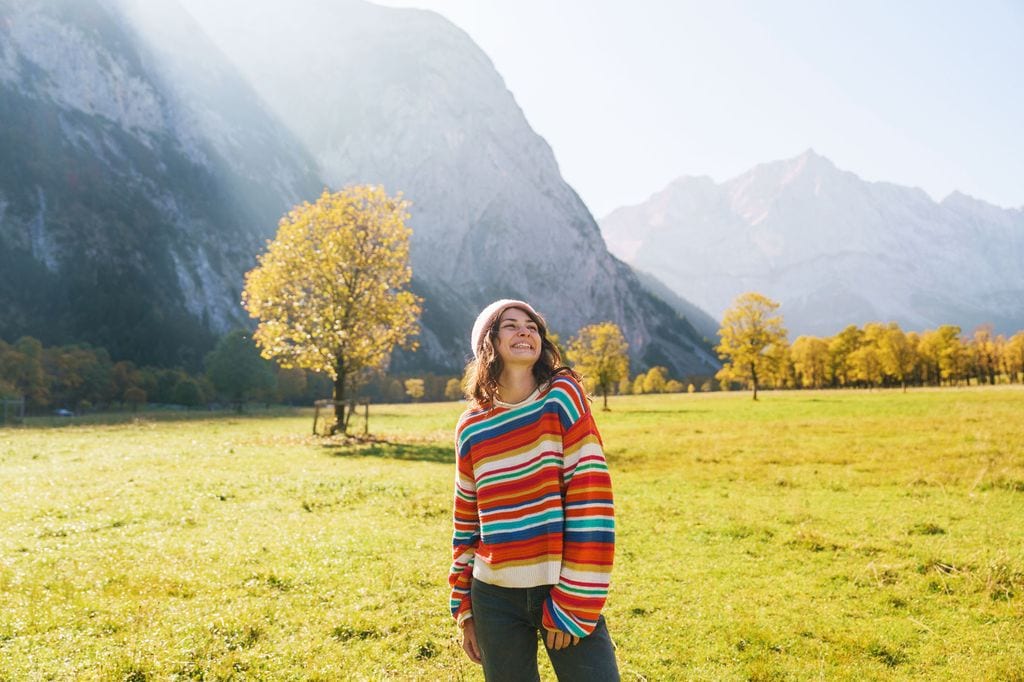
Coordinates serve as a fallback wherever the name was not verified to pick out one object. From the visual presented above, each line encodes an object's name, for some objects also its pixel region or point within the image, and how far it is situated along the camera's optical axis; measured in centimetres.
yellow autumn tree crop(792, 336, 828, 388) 13825
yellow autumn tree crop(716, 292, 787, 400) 8044
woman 394
